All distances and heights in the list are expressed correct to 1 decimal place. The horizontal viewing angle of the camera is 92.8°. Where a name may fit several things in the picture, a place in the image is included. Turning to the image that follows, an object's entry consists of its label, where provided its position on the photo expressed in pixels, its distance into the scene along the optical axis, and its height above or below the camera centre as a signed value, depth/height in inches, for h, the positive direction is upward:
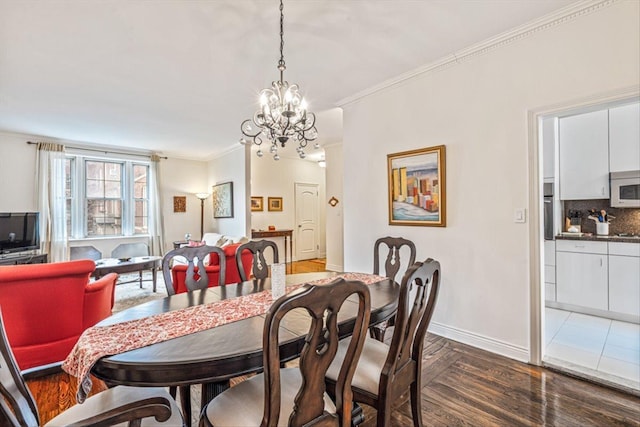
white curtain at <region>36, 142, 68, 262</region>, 212.5 +12.2
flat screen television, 181.0 -9.5
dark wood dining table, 43.5 -21.2
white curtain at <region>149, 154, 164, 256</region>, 261.3 +1.9
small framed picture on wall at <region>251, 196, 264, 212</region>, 270.4 +10.2
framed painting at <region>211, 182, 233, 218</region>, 255.9 +13.1
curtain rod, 231.7 +52.0
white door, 300.7 -7.2
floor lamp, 296.8 -1.7
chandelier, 91.4 +31.2
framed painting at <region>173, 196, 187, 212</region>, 281.7 +10.7
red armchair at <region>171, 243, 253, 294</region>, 146.9 -27.1
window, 236.1 +15.2
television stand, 173.6 -25.5
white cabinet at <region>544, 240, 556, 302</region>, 144.1 -27.6
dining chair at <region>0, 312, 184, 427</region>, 37.0 -25.2
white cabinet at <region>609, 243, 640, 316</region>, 121.6 -27.0
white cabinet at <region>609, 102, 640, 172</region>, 129.0 +31.9
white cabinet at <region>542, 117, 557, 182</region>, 148.6 +32.9
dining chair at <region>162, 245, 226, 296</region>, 82.4 -14.8
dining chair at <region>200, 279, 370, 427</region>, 36.5 -22.7
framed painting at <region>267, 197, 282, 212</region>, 281.1 +10.4
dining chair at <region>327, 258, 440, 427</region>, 52.3 -29.8
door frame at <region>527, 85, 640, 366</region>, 93.9 -8.0
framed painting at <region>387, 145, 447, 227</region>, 116.9 +10.7
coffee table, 165.8 -28.6
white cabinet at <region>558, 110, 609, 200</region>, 137.9 +26.3
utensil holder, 139.0 -7.8
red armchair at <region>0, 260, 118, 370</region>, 86.1 -27.2
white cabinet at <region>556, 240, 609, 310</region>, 129.9 -27.4
